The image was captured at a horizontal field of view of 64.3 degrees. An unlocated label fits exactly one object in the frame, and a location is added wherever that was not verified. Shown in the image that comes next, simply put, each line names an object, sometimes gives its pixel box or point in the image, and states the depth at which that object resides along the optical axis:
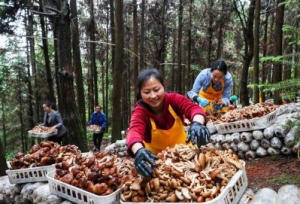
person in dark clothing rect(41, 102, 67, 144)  7.07
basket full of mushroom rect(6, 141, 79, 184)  3.28
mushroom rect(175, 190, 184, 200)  1.94
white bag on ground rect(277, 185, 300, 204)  2.21
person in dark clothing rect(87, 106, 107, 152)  9.97
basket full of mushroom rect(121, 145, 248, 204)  1.95
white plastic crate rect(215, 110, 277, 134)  4.86
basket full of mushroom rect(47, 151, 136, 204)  2.41
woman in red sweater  2.18
